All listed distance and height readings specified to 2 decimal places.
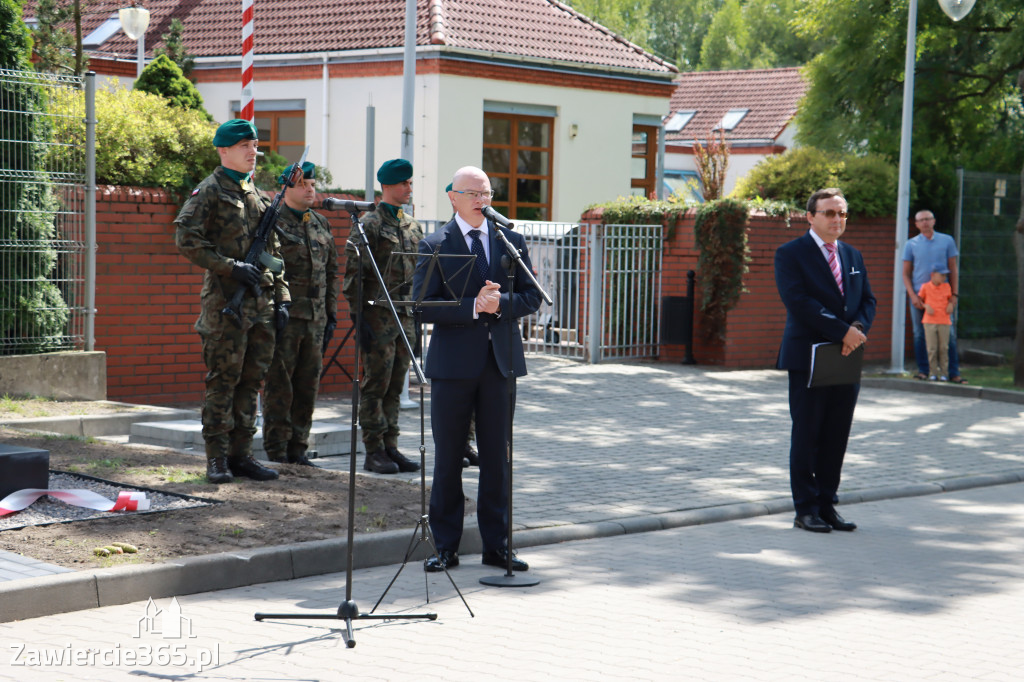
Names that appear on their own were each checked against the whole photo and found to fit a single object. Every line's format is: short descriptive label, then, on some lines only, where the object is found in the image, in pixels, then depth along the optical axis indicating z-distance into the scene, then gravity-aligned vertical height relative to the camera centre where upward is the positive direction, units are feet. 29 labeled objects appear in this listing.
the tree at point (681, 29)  247.91 +44.62
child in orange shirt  54.80 -2.31
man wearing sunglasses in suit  27.89 -1.43
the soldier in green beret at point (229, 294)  26.76 -0.88
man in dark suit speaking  22.80 -1.87
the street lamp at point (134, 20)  68.44 +12.20
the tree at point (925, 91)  68.69 +9.81
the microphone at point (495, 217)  21.44 +0.67
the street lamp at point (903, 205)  58.08 +2.71
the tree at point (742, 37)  229.66 +40.16
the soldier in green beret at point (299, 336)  29.86 -1.91
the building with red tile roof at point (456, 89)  79.25 +10.81
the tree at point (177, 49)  86.79 +13.43
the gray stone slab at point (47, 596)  18.75 -5.11
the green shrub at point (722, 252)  58.18 +0.43
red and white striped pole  36.06 +5.14
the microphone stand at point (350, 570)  18.15 -4.47
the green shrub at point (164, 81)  66.18 +8.63
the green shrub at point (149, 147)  41.09 +3.29
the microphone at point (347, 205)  18.90 +0.72
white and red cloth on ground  24.08 -4.69
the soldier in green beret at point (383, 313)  30.45 -1.39
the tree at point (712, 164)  65.67 +4.94
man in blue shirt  55.83 +0.32
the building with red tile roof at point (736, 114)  143.54 +17.24
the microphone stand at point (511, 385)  21.57 -2.24
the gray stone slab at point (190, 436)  32.50 -4.68
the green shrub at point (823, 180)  63.82 +4.16
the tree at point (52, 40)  67.26 +10.97
